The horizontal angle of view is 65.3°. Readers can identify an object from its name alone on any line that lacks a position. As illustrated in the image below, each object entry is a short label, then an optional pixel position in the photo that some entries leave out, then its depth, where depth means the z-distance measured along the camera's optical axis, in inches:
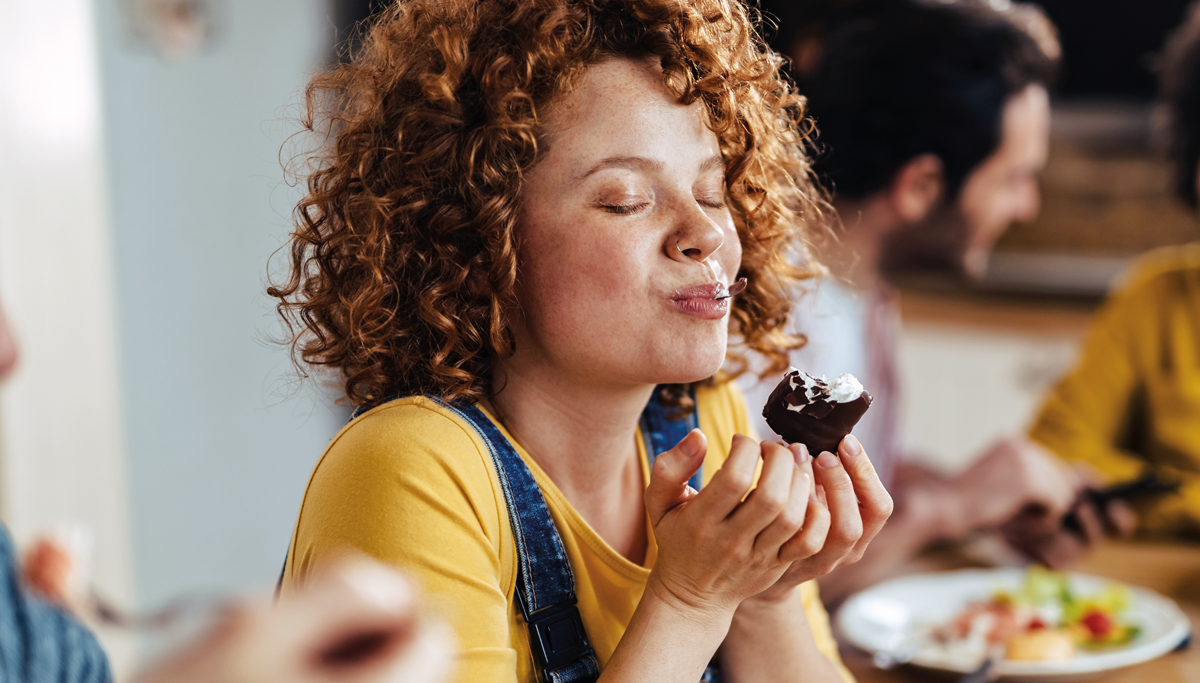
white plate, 44.6
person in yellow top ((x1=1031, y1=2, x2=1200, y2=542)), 82.6
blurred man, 66.1
